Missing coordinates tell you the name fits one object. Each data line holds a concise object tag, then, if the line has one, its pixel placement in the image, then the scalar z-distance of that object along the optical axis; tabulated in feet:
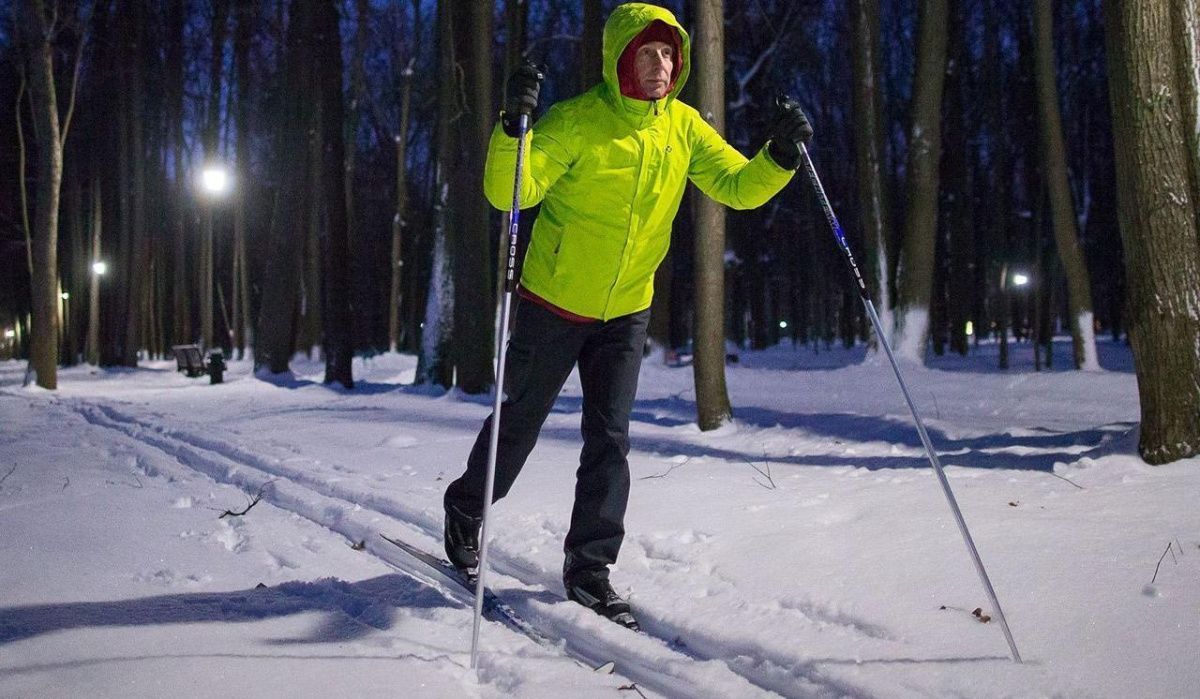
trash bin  61.00
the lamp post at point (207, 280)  91.45
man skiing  11.12
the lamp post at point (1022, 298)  103.55
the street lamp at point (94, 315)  87.66
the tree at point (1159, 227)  16.83
